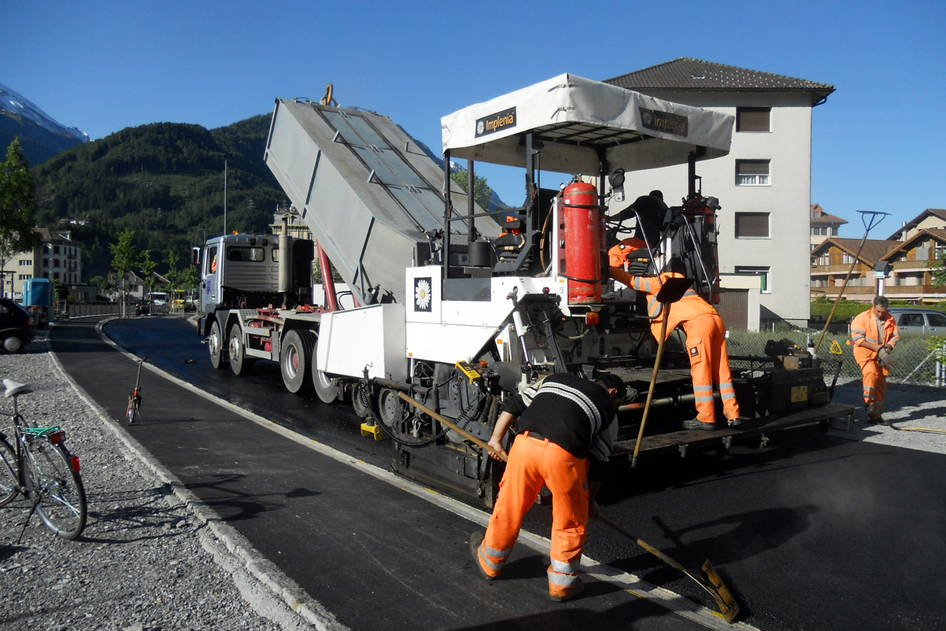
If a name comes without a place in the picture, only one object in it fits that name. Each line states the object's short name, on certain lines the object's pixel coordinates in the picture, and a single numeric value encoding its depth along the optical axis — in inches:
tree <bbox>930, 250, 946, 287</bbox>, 1023.6
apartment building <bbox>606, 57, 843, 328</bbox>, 1163.9
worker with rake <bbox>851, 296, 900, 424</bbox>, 341.1
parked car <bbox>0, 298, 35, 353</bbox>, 654.8
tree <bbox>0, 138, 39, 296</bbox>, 858.1
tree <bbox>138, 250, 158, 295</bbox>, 2146.9
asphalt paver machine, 214.1
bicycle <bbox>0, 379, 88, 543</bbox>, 171.6
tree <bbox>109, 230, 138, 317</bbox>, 1865.2
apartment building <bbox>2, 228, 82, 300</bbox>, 3997.5
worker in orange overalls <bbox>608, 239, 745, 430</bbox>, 229.5
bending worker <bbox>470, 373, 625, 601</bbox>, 144.4
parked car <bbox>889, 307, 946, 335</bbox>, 732.7
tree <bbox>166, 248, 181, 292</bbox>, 2293.6
